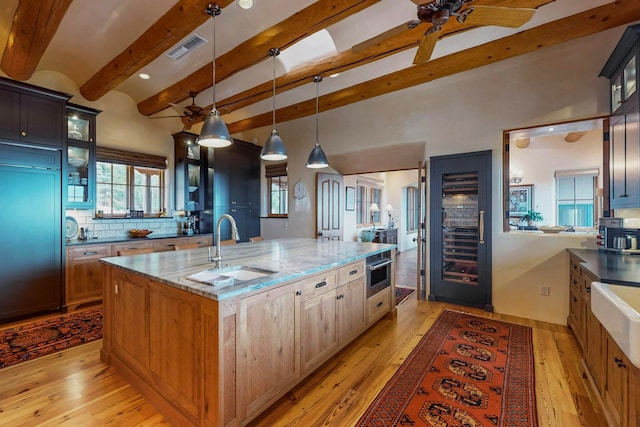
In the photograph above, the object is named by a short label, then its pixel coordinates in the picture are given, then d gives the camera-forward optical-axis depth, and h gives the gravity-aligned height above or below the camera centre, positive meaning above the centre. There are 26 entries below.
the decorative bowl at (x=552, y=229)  3.54 -0.20
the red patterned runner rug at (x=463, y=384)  1.82 -1.30
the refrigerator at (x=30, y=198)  3.19 +0.18
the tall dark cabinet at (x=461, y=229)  3.77 -0.22
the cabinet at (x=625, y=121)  2.33 +0.83
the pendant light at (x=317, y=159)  3.51 +0.66
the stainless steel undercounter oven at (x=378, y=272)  2.99 -0.65
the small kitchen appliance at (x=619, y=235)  2.66 -0.22
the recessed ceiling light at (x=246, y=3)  2.52 +1.86
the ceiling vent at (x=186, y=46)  3.16 +1.94
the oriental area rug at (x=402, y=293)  4.25 -1.27
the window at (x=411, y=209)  10.23 +0.15
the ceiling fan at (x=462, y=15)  1.90 +1.37
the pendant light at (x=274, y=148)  3.10 +0.72
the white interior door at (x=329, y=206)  5.47 +0.15
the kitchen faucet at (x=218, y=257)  2.08 -0.32
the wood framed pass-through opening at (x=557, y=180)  6.73 +0.83
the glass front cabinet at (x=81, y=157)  3.92 +0.80
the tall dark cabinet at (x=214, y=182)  5.24 +0.61
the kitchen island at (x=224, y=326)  1.55 -0.74
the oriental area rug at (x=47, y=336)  2.60 -1.26
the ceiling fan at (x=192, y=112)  3.74 +1.38
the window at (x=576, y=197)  6.83 +0.39
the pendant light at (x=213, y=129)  2.42 +0.72
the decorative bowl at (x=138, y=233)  4.57 -0.31
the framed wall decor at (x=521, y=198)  7.49 +0.39
